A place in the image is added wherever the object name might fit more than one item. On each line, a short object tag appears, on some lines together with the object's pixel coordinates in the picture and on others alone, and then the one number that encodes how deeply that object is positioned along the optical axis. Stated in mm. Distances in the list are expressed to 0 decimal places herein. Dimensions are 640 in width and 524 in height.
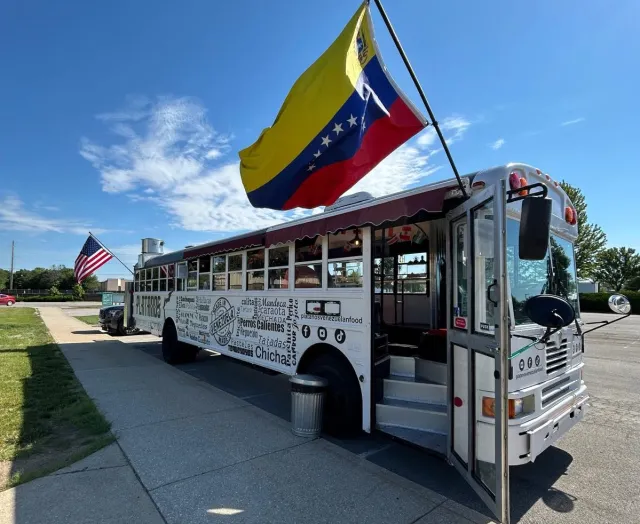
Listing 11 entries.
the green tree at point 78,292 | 56031
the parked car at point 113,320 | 16188
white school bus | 2891
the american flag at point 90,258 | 15328
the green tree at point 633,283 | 47459
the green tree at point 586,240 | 35406
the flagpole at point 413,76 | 2814
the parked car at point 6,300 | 41841
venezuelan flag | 3346
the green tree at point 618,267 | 55406
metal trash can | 4539
